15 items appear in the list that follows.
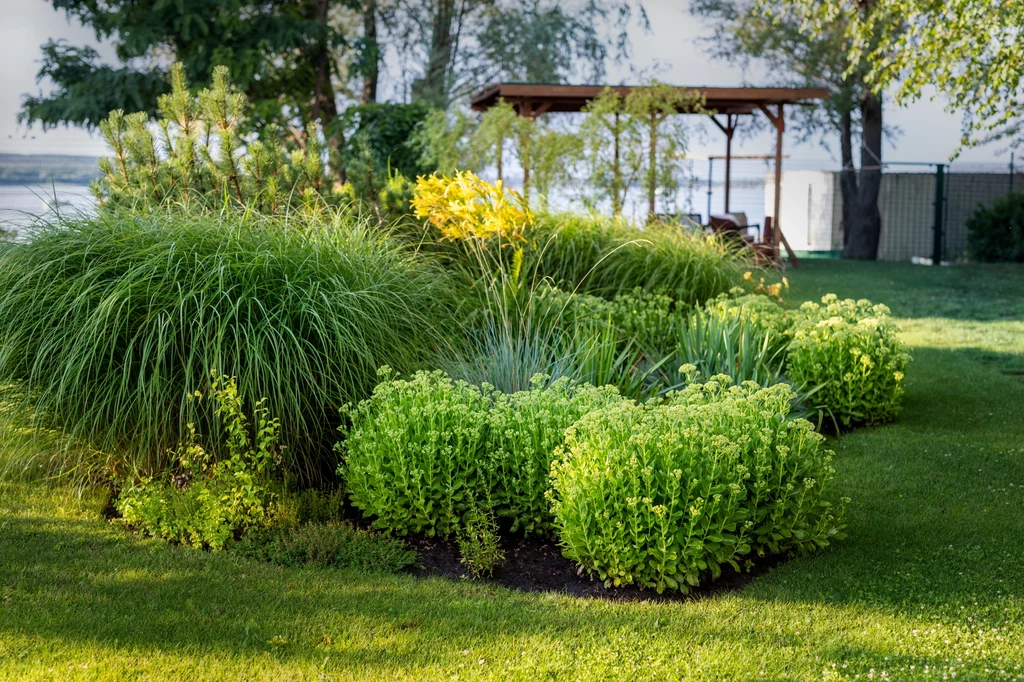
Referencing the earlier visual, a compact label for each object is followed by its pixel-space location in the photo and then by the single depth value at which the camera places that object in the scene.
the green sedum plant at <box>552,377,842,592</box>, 3.02
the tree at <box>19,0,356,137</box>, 16.03
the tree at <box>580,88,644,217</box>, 10.84
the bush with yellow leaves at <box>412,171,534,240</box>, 5.11
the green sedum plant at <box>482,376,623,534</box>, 3.45
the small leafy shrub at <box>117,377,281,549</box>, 3.52
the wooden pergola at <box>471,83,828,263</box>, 13.41
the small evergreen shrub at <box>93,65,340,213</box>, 5.40
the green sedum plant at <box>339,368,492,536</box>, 3.46
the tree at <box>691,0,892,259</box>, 18.27
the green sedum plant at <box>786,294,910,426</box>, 5.08
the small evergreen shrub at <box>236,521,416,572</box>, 3.35
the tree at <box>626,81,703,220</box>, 11.31
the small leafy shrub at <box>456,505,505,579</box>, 3.27
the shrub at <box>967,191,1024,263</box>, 16.37
